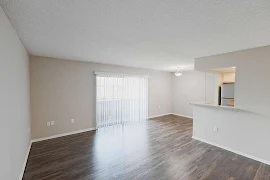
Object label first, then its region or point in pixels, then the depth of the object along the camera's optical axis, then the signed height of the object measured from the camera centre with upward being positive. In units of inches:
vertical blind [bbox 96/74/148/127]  202.8 -19.2
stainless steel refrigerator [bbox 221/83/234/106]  146.3 -7.9
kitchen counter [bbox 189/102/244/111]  129.5 -19.6
